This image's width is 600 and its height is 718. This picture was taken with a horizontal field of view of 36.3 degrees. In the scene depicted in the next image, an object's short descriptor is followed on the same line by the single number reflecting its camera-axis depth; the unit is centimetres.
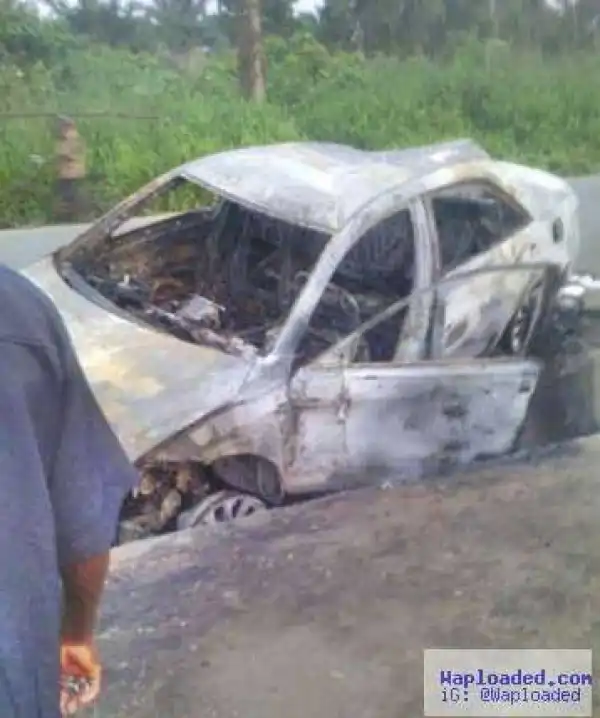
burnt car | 547
